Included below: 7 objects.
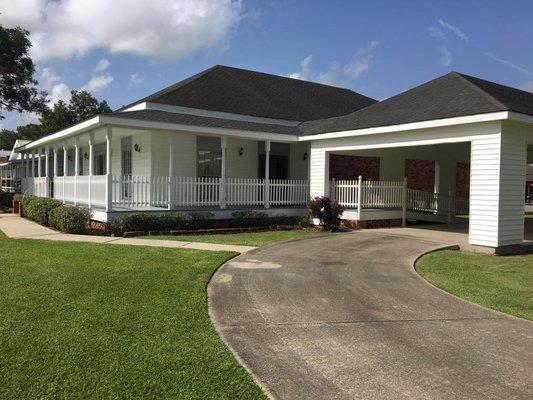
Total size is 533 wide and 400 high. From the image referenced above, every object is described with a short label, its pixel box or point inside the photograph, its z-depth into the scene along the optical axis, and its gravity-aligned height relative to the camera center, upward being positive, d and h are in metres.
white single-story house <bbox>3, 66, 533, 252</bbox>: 11.72 +1.21
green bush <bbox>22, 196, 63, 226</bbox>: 15.92 -0.97
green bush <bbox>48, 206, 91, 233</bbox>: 13.54 -1.09
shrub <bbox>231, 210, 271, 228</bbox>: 15.82 -1.18
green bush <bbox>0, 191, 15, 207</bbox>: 26.80 -1.09
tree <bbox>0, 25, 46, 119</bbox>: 30.13 +6.95
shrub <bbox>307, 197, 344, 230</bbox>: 15.81 -0.88
